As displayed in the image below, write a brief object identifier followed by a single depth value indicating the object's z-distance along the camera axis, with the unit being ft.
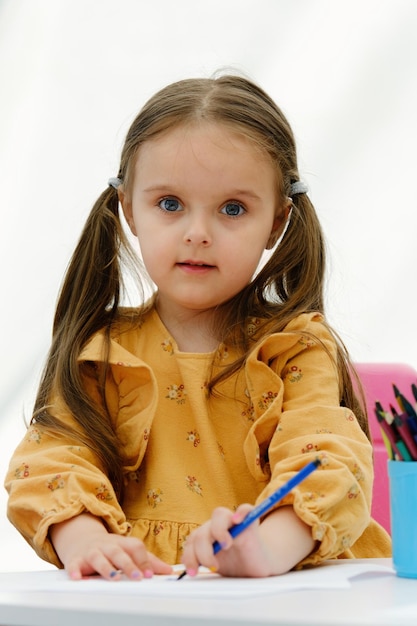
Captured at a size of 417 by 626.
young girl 4.62
